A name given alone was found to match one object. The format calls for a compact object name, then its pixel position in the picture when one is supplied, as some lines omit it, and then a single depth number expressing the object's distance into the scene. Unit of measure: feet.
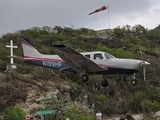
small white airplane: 100.07
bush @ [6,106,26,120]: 147.39
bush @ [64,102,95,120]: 152.97
